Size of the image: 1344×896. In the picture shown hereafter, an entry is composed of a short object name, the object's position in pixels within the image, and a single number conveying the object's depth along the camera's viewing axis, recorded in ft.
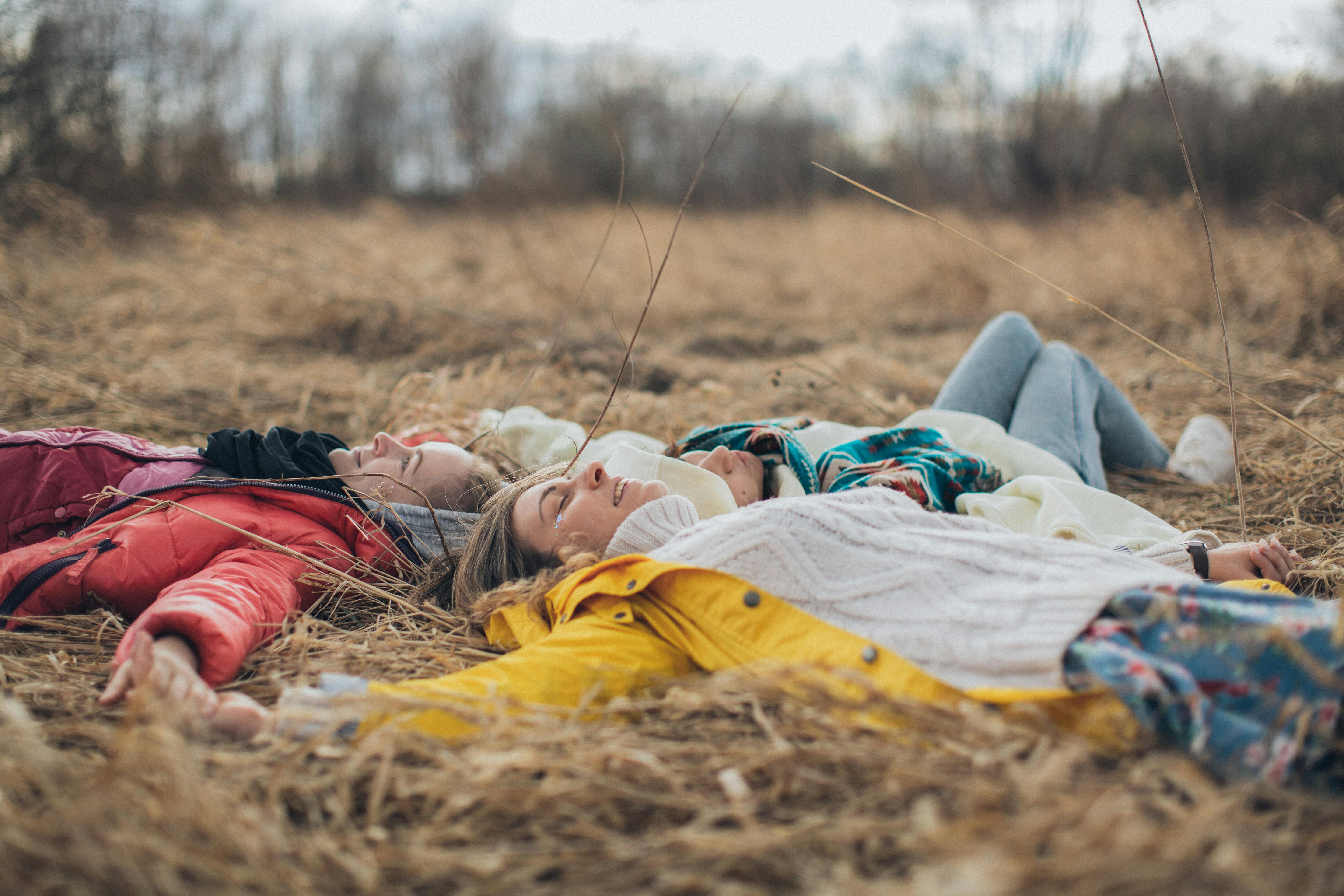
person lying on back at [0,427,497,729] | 4.85
